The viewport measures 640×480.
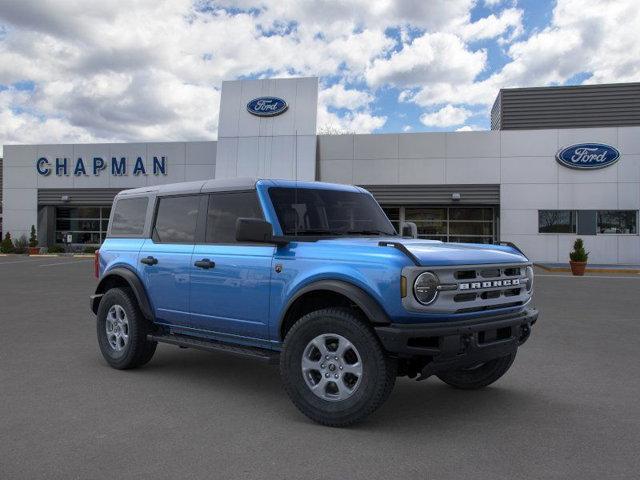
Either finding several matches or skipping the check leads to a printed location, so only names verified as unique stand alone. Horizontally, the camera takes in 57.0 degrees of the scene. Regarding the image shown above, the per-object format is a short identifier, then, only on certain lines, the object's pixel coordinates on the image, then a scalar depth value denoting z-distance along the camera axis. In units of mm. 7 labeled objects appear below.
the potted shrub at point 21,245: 32903
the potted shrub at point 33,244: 32438
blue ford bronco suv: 4188
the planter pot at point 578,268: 21234
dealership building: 26703
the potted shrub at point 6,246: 32750
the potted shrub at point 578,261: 21261
